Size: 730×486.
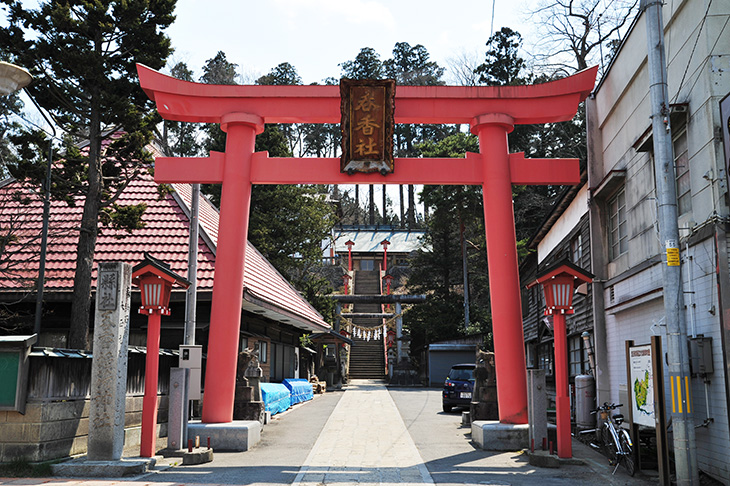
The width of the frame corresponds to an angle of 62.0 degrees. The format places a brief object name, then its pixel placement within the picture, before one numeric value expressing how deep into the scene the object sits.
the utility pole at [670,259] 7.26
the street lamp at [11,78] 7.04
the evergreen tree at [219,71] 46.16
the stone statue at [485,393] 13.31
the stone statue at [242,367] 13.77
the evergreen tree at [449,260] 38.66
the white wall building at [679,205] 7.93
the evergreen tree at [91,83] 11.49
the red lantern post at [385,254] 54.99
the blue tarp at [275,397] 16.81
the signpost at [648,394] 7.82
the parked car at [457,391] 19.89
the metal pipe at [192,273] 11.99
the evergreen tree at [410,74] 63.06
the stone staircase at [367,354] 40.50
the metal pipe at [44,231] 10.87
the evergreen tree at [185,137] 40.88
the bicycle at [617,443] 8.95
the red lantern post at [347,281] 47.15
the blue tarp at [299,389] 21.88
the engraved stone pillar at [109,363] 8.79
